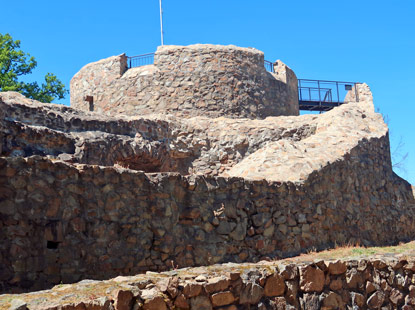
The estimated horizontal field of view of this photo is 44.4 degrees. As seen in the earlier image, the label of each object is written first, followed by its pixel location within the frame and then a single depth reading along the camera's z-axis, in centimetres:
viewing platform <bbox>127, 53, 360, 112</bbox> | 2759
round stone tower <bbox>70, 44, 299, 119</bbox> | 1786
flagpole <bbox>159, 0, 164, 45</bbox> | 2351
